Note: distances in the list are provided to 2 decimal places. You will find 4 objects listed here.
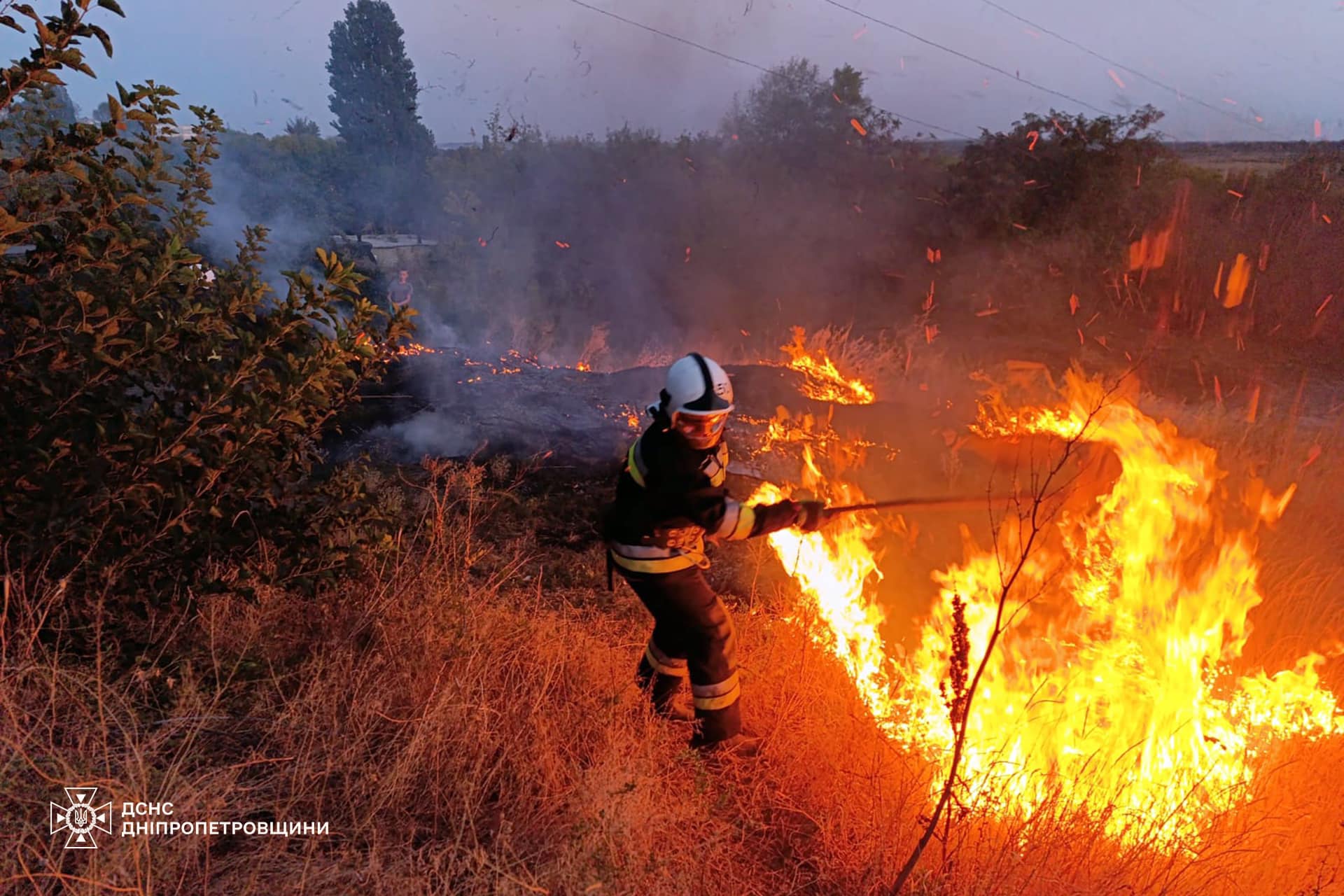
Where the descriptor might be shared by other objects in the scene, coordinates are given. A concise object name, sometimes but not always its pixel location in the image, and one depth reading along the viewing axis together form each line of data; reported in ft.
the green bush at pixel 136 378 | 9.18
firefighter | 11.45
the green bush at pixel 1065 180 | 50.85
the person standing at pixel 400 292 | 42.04
